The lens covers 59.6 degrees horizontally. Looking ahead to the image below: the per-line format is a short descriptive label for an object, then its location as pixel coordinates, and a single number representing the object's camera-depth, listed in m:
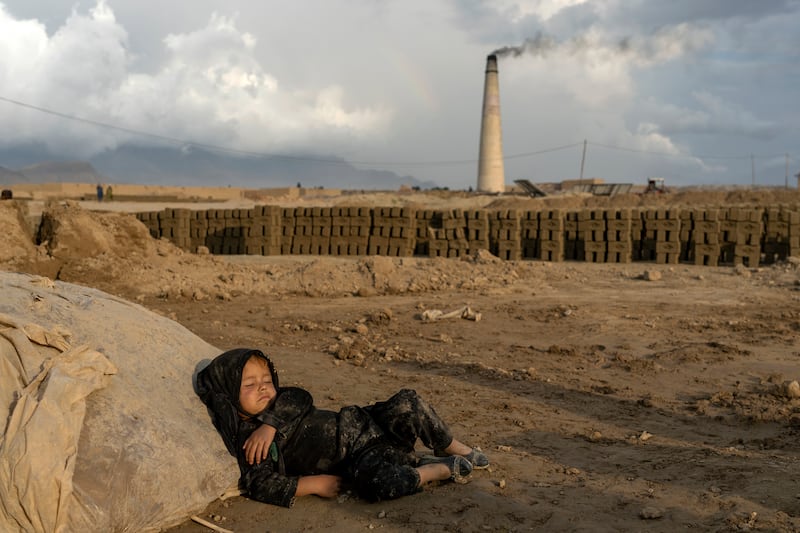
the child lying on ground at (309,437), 3.55
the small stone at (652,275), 13.07
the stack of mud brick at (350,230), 17.41
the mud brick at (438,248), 16.80
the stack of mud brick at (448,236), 16.64
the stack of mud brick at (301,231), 17.78
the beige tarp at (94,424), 2.79
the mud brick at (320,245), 17.73
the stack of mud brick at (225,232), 18.30
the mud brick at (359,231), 17.36
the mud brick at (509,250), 16.14
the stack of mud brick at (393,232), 17.05
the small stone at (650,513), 3.33
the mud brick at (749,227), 14.88
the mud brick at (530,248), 16.56
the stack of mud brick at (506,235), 16.14
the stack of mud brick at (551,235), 16.14
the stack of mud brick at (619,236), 15.73
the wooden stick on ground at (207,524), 3.28
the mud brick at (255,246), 17.61
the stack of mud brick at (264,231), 17.52
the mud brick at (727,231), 15.19
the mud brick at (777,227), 15.14
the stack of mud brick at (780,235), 14.81
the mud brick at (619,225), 15.71
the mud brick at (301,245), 17.78
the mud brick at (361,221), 17.36
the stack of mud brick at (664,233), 15.31
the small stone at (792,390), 5.69
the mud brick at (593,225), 15.94
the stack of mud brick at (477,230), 16.36
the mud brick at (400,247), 17.05
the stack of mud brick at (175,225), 18.16
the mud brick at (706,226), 15.09
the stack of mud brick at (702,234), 15.12
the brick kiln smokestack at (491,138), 39.78
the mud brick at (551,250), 16.16
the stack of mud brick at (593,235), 15.98
